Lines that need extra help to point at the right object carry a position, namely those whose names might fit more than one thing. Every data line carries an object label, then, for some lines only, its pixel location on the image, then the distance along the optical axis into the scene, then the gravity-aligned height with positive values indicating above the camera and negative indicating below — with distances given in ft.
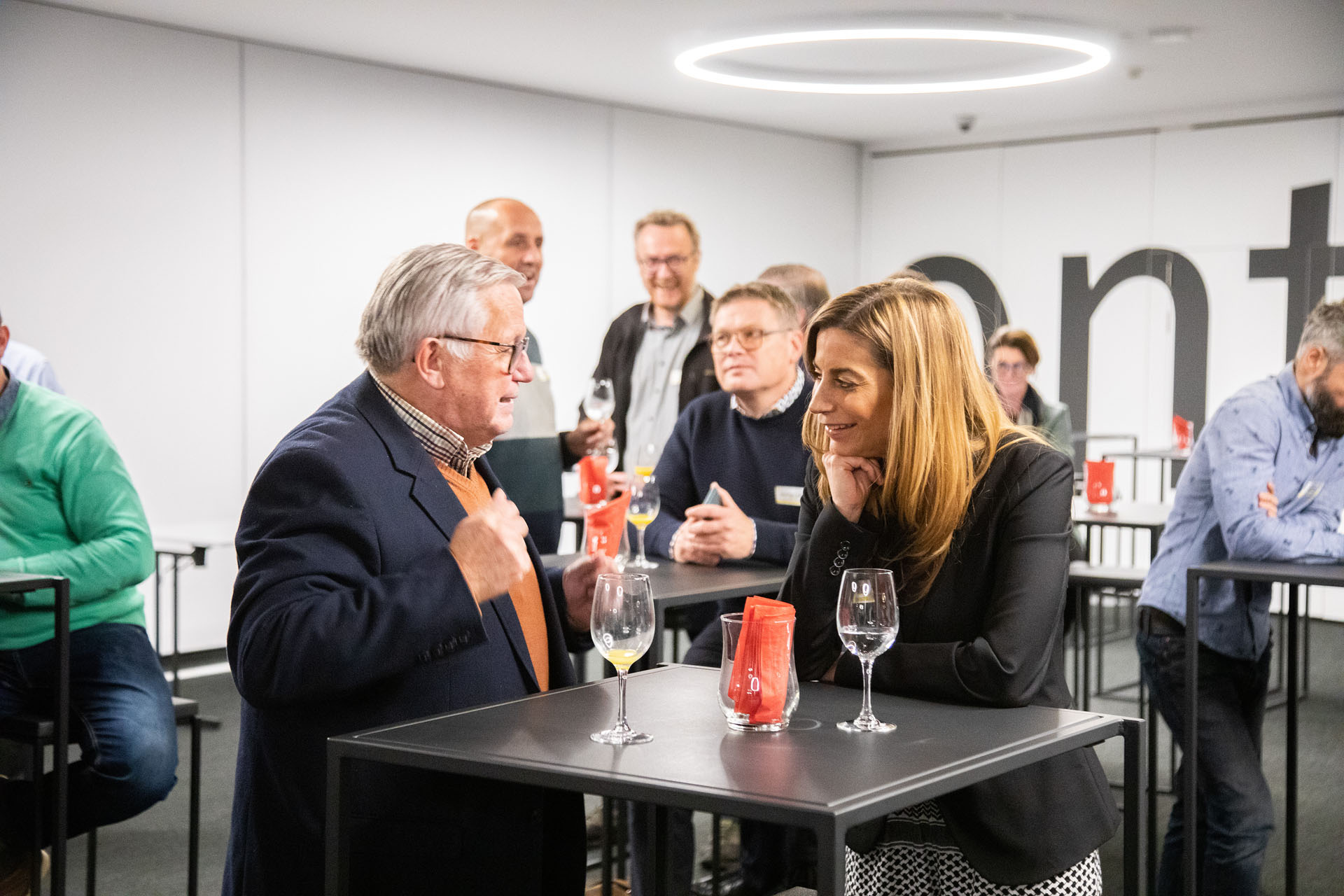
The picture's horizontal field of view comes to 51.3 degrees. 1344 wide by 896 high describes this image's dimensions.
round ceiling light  20.93 +5.64
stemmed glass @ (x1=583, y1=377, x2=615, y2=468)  14.71 -0.02
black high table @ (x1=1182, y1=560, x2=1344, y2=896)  9.92 -1.24
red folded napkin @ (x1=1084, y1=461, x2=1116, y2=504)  16.75 -0.91
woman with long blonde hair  6.13 -0.75
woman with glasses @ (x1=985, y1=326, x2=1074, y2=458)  20.20 +0.44
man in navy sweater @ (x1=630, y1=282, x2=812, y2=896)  11.42 -0.42
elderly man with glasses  5.86 -0.88
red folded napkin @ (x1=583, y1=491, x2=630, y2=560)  9.06 -0.83
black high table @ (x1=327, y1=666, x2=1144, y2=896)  4.66 -1.33
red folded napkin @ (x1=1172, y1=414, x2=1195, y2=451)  24.82 -0.46
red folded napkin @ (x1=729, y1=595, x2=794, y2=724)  5.61 -1.05
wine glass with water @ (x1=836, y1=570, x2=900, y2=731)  5.86 -0.87
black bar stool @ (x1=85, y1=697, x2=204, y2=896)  10.44 -3.10
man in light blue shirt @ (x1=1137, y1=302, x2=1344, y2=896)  10.13 -1.08
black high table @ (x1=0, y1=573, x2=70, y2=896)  9.54 -2.28
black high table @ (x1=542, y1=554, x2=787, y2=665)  9.85 -1.35
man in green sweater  10.28 -1.69
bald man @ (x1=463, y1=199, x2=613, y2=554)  12.59 -0.51
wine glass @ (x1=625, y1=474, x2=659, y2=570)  11.32 -0.83
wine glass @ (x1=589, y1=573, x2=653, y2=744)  5.67 -0.89
